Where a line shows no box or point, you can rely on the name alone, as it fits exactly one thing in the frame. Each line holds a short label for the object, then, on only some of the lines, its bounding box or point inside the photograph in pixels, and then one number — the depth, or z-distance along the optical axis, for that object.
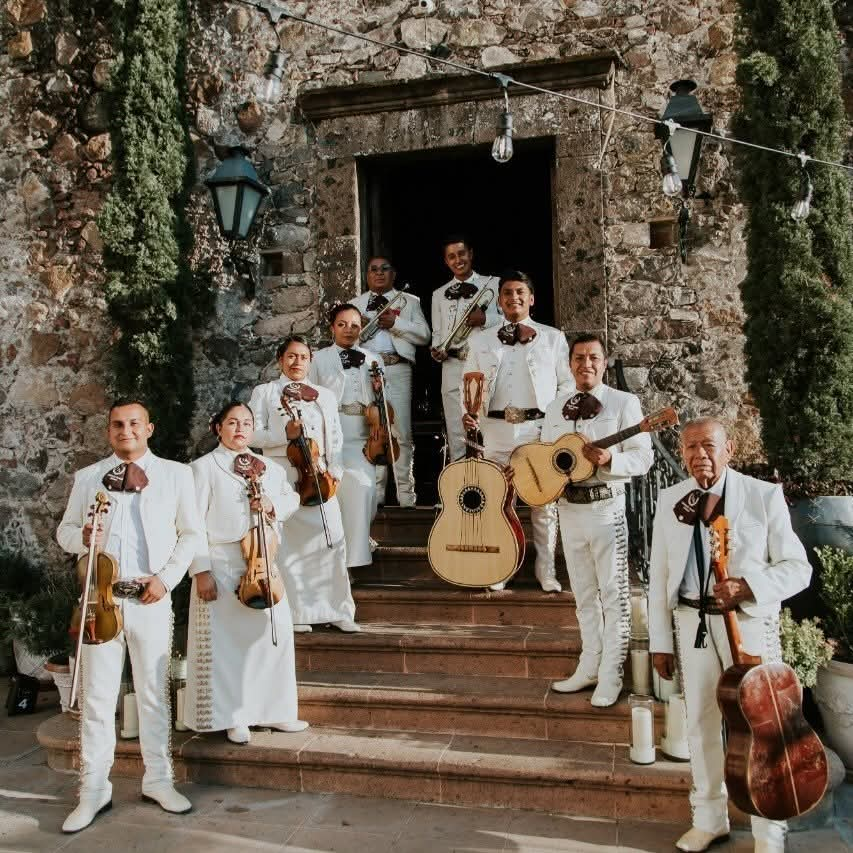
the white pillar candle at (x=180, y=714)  4.30
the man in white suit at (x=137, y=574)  3.73
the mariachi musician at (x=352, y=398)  5.12
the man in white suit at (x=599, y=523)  4.00
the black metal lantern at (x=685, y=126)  5.34
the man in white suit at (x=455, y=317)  5.75
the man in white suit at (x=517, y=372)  5.06
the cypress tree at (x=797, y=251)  5.07
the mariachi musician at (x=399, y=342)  5.84
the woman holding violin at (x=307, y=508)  4.79
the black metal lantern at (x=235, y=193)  5.98
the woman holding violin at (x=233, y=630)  4.11
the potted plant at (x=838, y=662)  4.13
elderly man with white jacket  3.19
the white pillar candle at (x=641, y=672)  4.12
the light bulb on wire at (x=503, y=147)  4.40
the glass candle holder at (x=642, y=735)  3.69
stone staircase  3.69
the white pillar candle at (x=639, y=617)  4.36
